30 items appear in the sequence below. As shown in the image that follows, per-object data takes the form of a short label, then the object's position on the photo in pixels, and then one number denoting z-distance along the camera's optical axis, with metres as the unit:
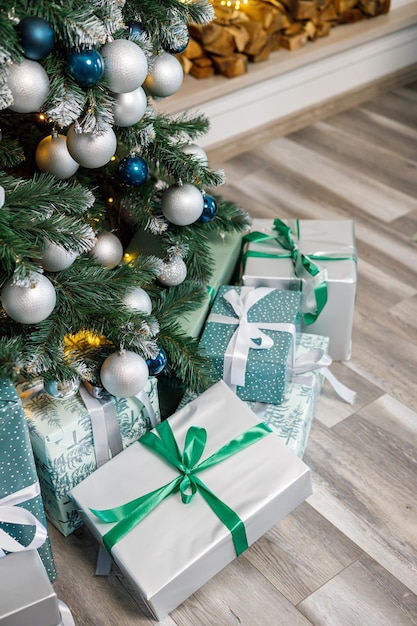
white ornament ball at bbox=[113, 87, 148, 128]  1.19
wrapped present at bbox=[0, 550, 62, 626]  1.10
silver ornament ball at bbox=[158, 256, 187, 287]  1.45
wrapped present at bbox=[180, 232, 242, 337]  1.50
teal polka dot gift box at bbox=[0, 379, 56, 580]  1.09
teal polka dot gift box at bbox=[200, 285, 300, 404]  1.43
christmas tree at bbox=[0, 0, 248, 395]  1.06
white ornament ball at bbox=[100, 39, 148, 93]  1.12
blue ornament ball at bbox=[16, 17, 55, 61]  1.01
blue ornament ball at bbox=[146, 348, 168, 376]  1.34
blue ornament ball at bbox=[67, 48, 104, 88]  1.06
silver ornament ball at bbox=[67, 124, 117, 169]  1.17
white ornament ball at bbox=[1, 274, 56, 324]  1.12
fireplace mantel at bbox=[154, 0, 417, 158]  2.48
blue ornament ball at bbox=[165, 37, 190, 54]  1.28
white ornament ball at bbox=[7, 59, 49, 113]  1.03
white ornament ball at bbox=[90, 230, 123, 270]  1.38
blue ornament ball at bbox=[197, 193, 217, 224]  1.49
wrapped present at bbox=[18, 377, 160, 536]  1.26
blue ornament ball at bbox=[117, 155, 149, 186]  1.35
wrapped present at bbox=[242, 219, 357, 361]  1.63
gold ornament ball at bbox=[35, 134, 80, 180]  1.21
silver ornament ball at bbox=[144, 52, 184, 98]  1.30
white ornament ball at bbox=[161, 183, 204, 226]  1.39
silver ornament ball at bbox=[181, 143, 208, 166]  1.47
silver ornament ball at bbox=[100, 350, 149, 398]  1.24
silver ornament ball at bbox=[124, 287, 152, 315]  1.31
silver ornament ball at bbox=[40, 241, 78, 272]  1.19
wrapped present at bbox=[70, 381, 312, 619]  1.20
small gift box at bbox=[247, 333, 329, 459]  1.41
